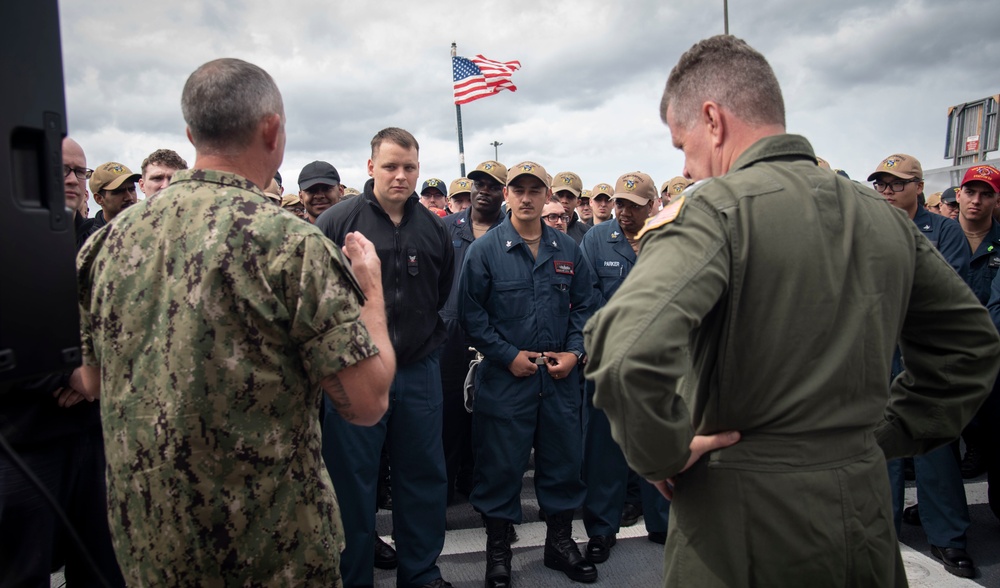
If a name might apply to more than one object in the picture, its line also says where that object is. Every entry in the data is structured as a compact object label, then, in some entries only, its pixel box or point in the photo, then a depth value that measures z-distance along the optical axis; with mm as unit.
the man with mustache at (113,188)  3873
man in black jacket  3223
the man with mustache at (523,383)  3678
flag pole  18984
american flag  15117
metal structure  9758
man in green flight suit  1388
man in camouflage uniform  1598
